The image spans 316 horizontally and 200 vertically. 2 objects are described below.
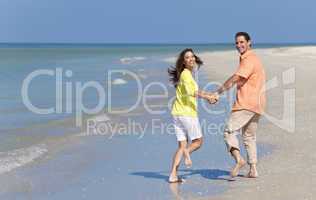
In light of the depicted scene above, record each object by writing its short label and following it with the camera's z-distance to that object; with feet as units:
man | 38.18
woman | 37.73
